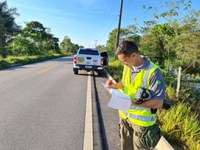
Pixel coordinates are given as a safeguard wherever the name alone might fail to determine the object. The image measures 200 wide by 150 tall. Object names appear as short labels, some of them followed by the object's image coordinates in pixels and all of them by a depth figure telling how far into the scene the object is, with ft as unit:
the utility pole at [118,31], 53.48
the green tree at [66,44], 247.08
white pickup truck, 33.05
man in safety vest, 5.05
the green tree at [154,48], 69.23
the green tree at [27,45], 86.80
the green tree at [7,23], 91.03
